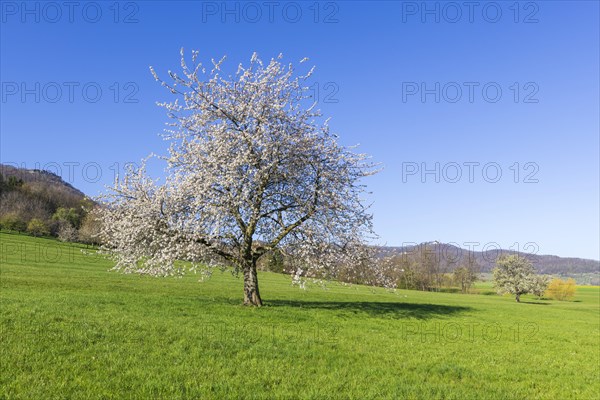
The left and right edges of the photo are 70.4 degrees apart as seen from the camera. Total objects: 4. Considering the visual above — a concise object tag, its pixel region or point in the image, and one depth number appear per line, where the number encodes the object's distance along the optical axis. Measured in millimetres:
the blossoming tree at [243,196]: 23188
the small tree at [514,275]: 90062
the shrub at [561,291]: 118125
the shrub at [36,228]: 125125
